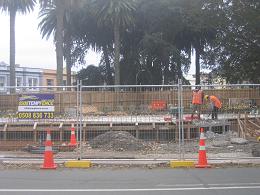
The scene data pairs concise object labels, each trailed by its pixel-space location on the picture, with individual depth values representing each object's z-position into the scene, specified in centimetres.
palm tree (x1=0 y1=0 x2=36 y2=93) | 5224
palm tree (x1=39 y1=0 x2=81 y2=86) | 4647
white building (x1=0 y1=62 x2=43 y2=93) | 8188
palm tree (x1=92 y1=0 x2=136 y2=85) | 5772
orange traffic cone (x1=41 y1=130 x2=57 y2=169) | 1352
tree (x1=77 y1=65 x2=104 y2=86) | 7312
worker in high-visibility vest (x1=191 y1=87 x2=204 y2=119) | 1736
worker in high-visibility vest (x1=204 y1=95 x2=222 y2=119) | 1737
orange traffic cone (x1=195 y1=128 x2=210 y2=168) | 1362
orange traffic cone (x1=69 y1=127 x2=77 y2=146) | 1780
